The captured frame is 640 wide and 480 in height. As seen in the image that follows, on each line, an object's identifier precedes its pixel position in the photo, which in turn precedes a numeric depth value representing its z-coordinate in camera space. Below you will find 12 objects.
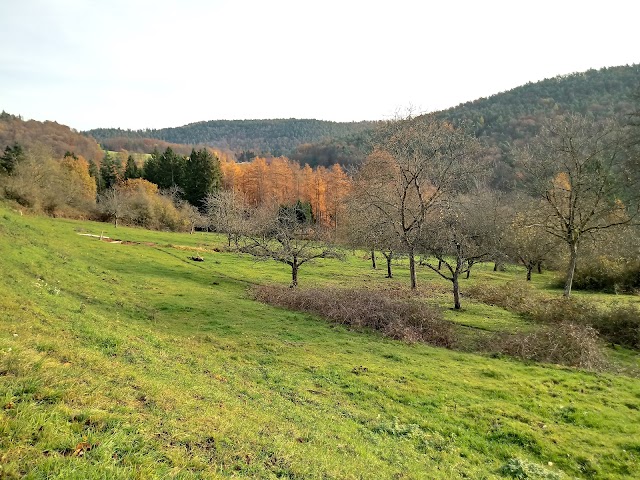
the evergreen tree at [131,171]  86.00
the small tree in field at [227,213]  45.44
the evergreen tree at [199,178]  81.12
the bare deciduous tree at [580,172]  25.21
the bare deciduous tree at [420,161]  29.39
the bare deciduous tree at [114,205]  56.49
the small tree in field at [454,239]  22.58
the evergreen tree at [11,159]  49.81
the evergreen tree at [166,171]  84.44
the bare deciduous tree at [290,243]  26.86
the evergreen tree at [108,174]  82.54
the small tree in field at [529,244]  38.62
